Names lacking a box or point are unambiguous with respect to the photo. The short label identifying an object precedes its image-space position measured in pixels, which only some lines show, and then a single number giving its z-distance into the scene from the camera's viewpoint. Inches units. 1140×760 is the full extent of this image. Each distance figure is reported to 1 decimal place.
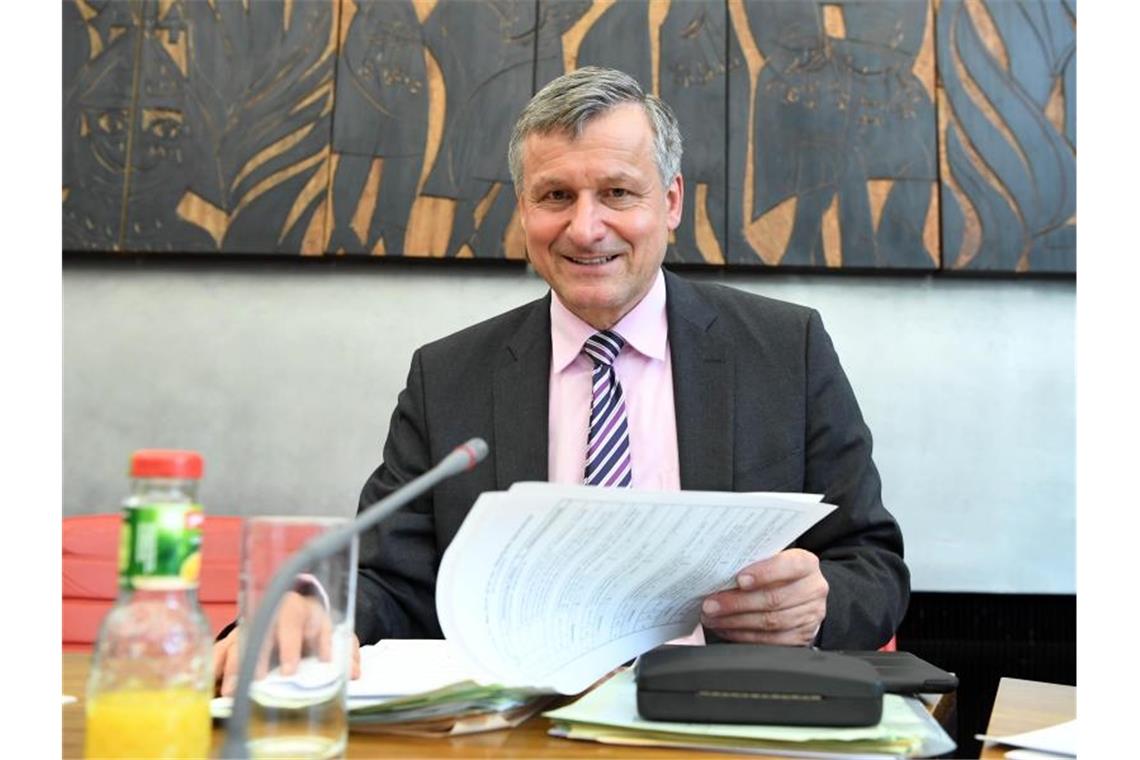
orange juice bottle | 30.2
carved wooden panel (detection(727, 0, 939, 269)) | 102.6
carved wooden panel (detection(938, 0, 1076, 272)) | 102.7
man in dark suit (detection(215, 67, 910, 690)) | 67.2
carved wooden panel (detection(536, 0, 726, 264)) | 102.8
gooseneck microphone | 27.5
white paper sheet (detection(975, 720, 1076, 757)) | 38.0
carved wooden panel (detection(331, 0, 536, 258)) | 103.7
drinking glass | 33.3
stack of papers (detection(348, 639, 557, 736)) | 38.9
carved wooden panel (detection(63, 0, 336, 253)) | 104.5
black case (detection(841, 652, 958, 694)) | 44.6
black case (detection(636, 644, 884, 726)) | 37.0
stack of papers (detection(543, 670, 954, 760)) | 36.2
